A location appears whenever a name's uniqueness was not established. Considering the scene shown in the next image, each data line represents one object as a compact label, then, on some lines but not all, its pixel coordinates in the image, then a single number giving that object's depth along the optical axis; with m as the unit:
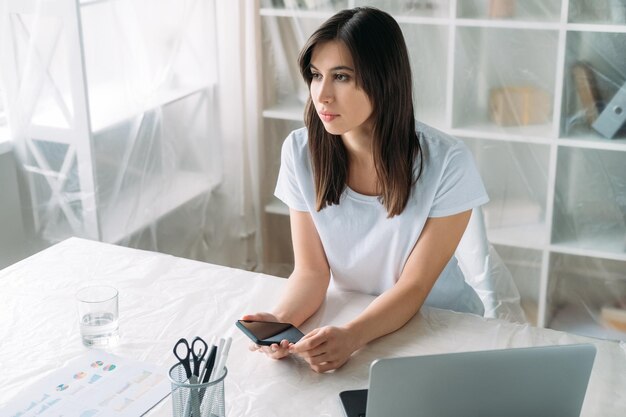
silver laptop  1.05
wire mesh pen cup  1.14
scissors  1.15
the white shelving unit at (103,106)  2.36
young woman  1.58
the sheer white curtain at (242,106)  3.01
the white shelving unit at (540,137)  2.57
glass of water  1.43
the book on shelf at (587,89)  2.56
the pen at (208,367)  1.15
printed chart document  1.24
